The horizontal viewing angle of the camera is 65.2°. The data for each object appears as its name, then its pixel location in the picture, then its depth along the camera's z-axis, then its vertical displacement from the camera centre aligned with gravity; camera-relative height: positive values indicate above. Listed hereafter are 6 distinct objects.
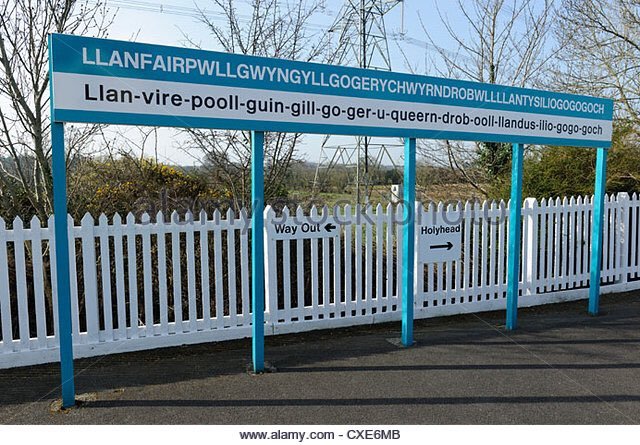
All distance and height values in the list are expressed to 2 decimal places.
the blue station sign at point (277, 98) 3.60 +0.89
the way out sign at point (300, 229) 5.33 -0.32
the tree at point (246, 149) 7.70 +0.81
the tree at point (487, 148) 12.77 +1.31
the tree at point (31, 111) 5.79 +1.08
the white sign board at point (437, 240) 5.91 -0.50
